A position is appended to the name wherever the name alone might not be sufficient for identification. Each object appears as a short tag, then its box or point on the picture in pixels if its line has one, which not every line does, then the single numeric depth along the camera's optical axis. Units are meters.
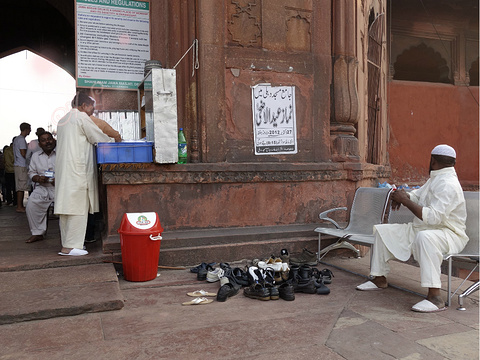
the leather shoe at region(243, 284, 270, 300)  3.77
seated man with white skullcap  3.60
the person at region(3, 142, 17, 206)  9.69
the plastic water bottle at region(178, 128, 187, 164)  4.93
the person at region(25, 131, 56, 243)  5.32
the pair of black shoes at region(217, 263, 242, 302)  3.76
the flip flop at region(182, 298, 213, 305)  3.65
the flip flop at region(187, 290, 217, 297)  3.86
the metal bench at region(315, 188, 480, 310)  3.65
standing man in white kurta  4.63
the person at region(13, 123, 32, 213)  8.55
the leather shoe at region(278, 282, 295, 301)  3.79
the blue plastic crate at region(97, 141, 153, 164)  4.61
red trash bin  4.11
